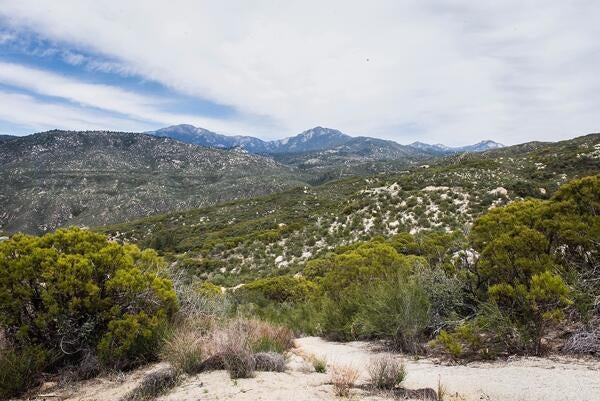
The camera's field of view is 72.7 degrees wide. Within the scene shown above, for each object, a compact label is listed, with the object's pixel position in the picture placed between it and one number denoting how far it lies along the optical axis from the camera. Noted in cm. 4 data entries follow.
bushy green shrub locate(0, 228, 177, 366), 614
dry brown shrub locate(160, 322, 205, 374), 553
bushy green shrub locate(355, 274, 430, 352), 791
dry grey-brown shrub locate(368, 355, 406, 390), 530
